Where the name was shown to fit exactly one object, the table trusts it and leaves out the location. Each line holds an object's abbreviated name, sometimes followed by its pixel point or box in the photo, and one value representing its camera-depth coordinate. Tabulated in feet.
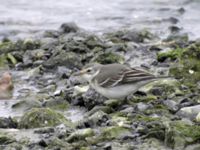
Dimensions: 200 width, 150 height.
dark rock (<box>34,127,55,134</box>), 33.73
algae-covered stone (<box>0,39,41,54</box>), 53.42
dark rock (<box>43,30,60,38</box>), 60.08
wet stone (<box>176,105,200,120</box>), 34.71
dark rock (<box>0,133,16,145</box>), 32.46
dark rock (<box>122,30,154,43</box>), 56.80
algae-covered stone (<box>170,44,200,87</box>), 42.55
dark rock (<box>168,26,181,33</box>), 62.54
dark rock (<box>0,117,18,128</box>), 35.47
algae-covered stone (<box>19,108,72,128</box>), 34.96
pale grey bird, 38.08
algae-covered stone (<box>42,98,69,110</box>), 39.68
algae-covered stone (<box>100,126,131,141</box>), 32.12
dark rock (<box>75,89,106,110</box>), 38.96
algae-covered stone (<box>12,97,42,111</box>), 39.51
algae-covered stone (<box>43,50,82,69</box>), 48.19
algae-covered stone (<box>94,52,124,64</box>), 48.58
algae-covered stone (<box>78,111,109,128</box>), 34.58
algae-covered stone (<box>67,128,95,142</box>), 32.01
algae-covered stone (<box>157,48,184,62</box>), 47.89
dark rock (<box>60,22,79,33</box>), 61.00
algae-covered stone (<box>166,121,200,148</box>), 30.68
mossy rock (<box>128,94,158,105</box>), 38.80
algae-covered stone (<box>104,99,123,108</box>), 38.75
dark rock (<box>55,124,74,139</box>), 32.71
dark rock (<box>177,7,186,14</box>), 71.27
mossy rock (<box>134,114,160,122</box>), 33.96
